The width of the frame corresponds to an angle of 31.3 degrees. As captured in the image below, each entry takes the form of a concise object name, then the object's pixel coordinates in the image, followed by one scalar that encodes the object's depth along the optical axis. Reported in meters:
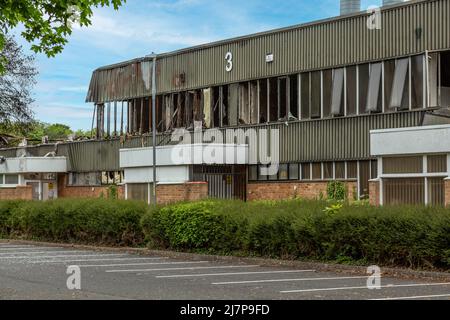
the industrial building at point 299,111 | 25.34
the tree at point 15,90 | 49.73
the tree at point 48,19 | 15.22
